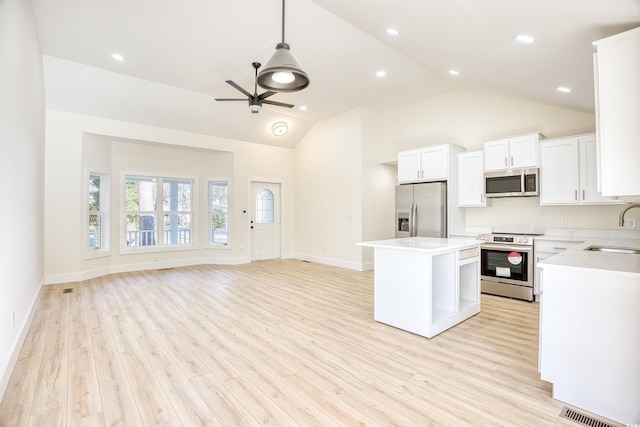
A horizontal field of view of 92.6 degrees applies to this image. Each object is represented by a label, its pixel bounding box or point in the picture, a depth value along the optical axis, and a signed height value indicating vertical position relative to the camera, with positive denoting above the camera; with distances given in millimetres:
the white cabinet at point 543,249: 4121 -481
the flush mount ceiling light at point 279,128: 7437 +2158
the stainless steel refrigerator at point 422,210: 5457 +96
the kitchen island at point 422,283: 3096 -750
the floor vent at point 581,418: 1835 -1261
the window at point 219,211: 7629 +121
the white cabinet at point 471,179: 5097 +599
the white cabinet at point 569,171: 3996 +580
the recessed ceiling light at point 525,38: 2633 +1537
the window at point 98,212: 6004 +89
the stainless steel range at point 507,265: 4352 -752
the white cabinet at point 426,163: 5398 +960
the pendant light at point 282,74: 2326 +1135
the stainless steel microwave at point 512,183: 4454 +473
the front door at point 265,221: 7977 -138
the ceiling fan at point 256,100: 4828 +1839
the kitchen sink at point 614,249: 3264 -392
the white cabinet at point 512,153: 4453 +934
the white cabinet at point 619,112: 1870 +637
